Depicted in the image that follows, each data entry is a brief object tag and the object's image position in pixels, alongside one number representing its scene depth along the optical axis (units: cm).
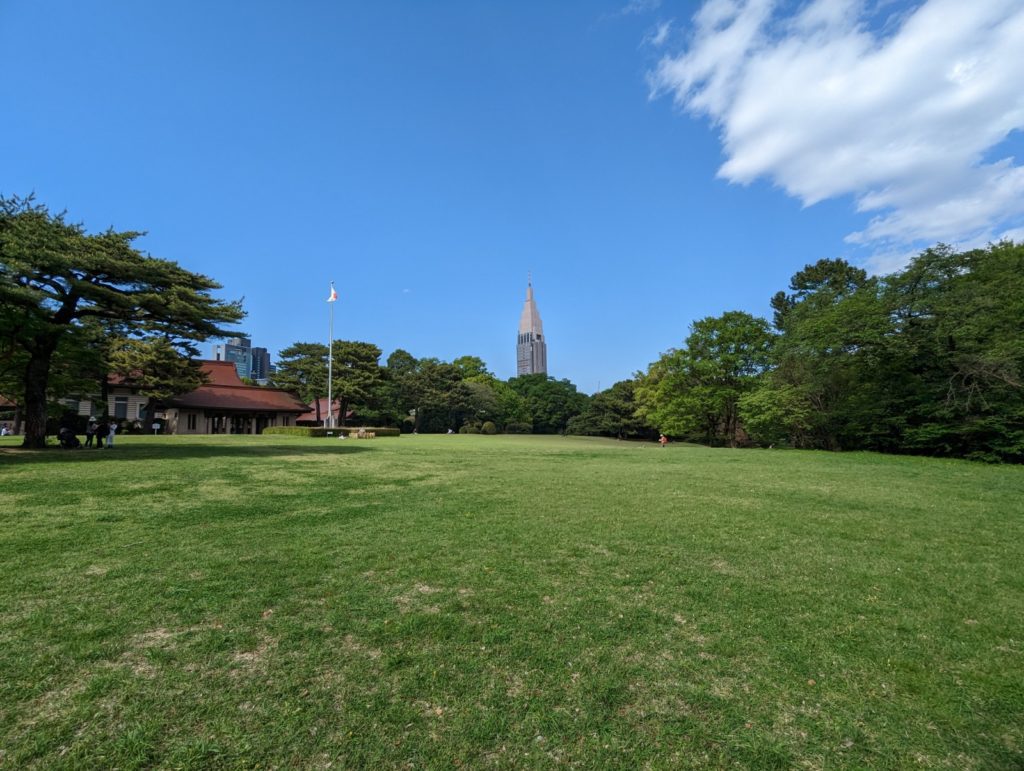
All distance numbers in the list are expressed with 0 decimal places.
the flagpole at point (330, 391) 4131
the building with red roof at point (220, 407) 4044
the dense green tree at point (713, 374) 3553
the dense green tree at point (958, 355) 2019
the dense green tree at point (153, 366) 3403
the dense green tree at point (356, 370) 4741
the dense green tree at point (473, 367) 7544
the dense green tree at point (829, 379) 2420
